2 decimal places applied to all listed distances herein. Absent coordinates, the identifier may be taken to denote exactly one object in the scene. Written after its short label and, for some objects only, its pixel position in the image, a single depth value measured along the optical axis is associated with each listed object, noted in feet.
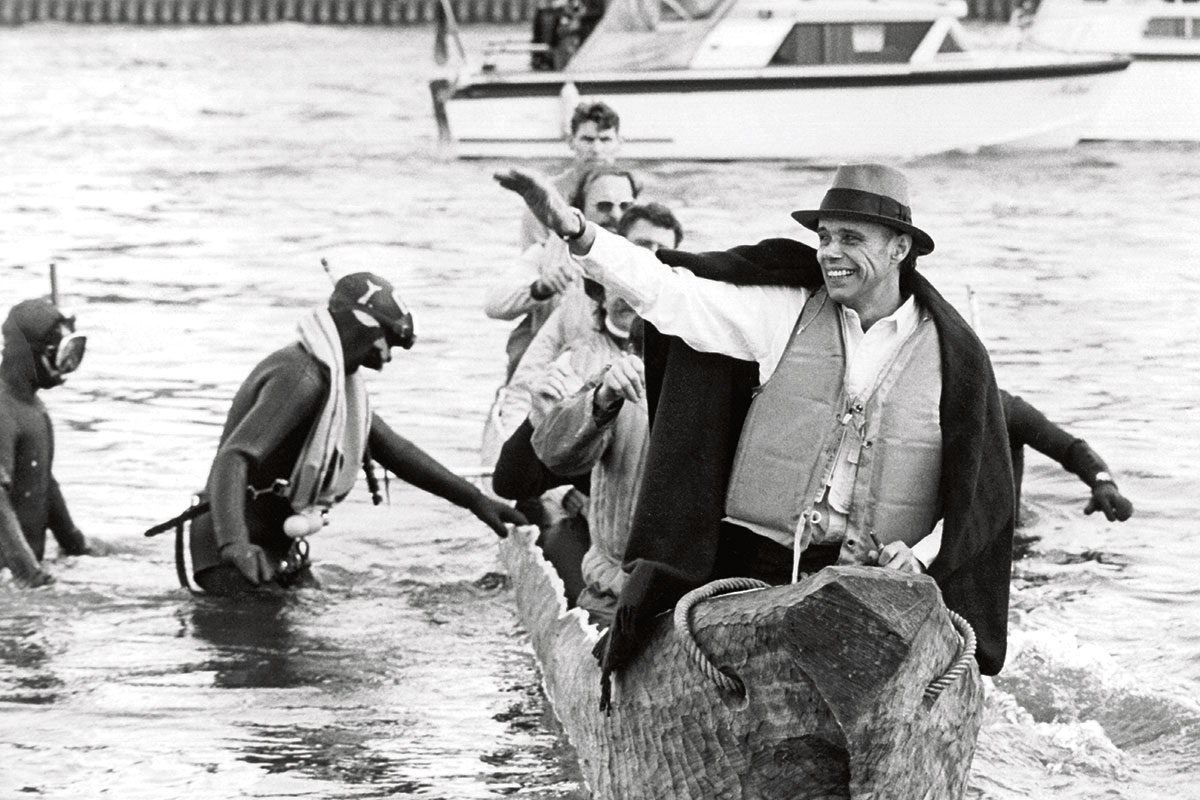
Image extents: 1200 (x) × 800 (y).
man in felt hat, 32.89
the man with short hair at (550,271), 57.06
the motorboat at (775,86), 148.15
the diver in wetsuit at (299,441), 50.52
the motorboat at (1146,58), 165.58
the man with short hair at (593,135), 67.72
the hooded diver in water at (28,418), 53.57
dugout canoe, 29.48
